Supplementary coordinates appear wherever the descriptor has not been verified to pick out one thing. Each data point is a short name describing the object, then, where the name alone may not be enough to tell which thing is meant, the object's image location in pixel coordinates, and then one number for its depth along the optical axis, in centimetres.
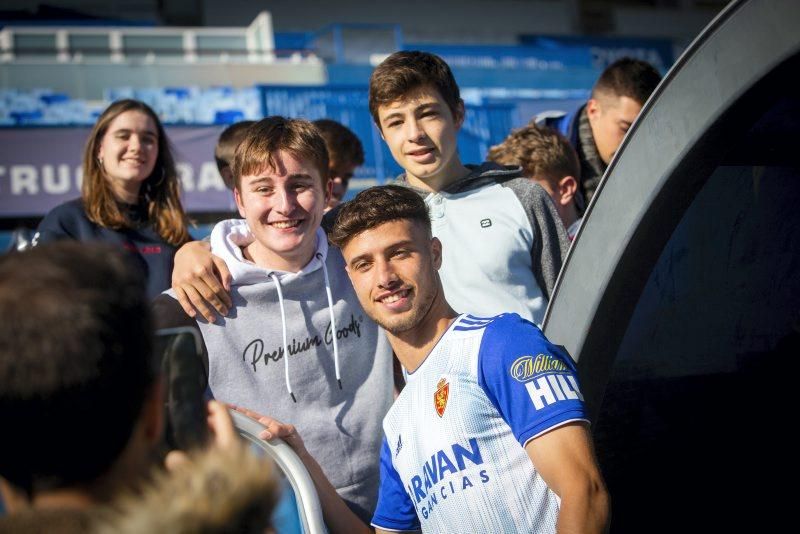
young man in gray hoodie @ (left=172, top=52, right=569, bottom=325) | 294
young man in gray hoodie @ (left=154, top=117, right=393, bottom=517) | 256
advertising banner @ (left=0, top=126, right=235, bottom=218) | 1197
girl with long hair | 333
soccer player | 193
